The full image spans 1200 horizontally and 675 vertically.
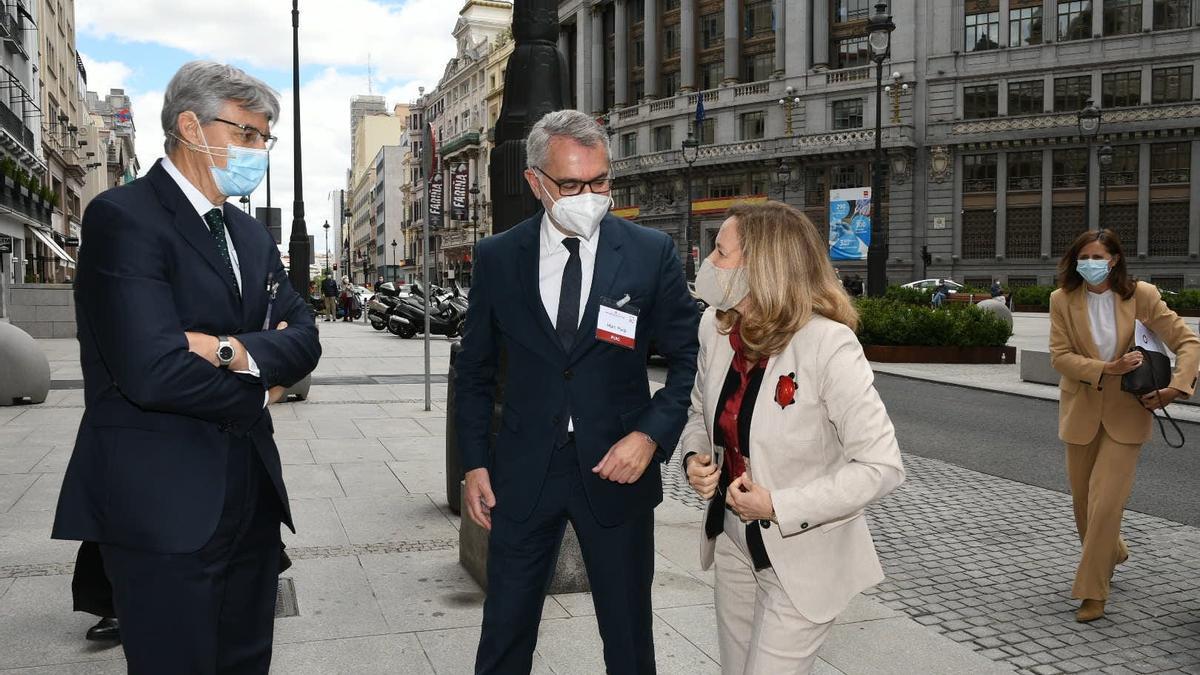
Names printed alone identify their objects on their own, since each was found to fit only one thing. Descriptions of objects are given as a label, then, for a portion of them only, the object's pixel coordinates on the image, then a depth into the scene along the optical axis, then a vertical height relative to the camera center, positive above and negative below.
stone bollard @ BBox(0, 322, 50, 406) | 11.63 -0.81
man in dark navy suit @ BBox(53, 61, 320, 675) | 2.30 -0.21
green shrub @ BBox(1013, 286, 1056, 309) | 43.28 +0.19
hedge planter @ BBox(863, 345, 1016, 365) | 18.70 -1.05
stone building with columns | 49.84 +9.91
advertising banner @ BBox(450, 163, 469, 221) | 54.94 +7.14
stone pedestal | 4.93 -1.36
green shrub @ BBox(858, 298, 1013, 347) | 18.62 -0.53
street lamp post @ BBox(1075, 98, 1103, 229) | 28.56 +5.48
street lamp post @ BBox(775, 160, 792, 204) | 40.81 +5.41
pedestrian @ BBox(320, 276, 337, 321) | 42.16 +0.33
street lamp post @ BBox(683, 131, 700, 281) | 40.81 +6.21
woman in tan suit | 4.83 -0.43
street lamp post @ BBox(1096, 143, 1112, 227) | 36.60 +5.60
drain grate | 4.61 -1.46
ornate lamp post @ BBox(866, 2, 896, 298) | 23.41 +2.37
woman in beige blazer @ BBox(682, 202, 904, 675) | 2.47 -0.36
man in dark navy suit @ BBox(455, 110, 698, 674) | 2.93 -0.31
